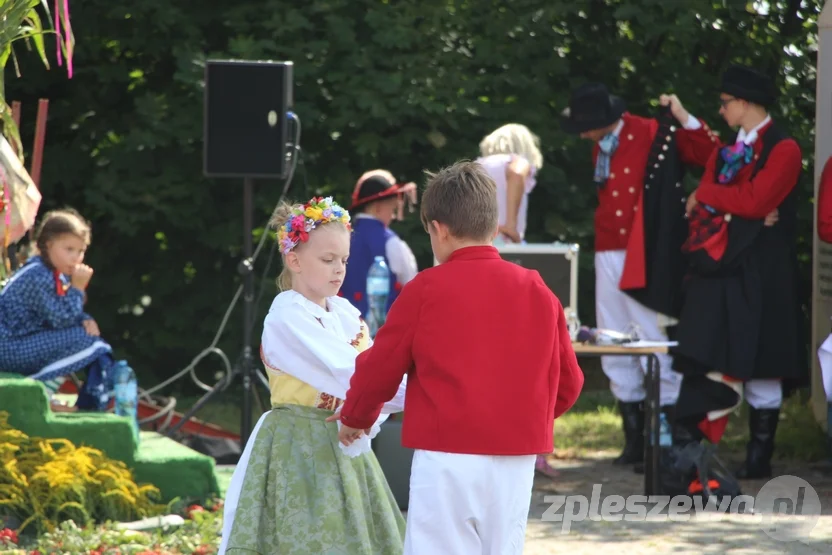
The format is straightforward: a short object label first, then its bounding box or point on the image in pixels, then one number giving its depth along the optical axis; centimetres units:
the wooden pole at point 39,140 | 1548
